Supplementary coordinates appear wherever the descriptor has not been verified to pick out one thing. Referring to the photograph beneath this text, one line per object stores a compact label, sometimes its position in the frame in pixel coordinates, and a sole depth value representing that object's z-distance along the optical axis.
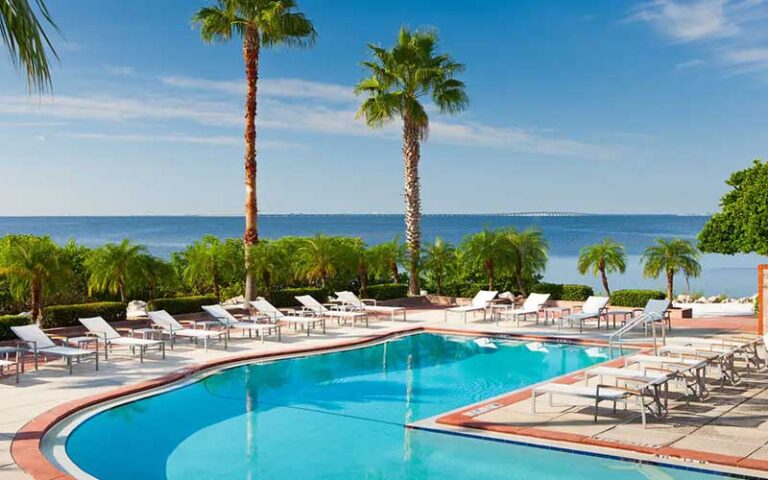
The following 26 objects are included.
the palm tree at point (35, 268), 17.83
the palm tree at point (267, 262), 23.20
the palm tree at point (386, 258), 26.36
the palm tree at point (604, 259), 25.23
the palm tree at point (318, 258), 24.78
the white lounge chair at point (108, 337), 15.28
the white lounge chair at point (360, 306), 22.44
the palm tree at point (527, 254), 25.89
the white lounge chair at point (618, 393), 10.34
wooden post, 17.67
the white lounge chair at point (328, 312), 21.42
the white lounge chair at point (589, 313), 19.91
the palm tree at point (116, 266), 20.28
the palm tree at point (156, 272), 20.80
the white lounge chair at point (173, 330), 16.64
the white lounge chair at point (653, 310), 18.95
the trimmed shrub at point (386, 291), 26.50
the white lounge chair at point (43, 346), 14.02
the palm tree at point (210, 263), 23.03
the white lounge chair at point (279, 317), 19.47
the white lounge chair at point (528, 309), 21.50
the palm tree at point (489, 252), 25.73
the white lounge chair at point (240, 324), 18.23
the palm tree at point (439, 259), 27.31
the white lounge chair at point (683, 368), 11.60
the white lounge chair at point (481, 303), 22.33
